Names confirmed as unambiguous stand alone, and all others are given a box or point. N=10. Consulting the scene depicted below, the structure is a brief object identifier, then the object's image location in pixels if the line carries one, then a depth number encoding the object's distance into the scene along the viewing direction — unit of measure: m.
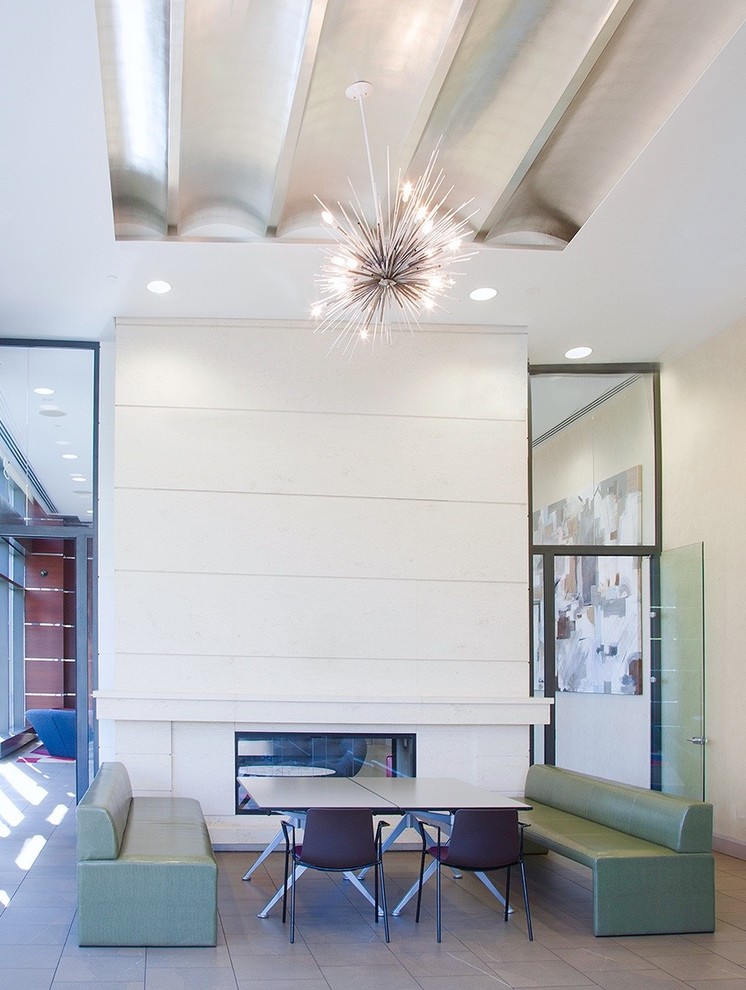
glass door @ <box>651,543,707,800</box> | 8.97
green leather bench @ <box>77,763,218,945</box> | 5.75
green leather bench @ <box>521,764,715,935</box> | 6.08
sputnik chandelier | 5.54
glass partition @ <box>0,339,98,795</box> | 9.23
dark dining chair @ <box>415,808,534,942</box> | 5.99
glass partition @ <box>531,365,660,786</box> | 9.45
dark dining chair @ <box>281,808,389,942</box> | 5.93
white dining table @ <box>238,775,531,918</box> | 6.28
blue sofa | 14.25
